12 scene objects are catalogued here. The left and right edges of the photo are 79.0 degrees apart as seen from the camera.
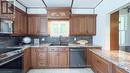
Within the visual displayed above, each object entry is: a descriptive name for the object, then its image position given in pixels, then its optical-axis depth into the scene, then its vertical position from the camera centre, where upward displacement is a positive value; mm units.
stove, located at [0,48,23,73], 1463 -523
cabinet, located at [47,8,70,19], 2977 +847
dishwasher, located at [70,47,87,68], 2815 -817
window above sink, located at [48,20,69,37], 3155 +294
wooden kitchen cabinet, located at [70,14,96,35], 3061 +437
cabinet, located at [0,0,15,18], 1744 +620
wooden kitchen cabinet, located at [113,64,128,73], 1207 -565
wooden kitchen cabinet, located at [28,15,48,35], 3055 +443
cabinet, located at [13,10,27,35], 2428 +412
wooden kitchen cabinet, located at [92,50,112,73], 1565 -690
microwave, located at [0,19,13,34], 1762 +225
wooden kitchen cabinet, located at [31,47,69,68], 2826 -814
